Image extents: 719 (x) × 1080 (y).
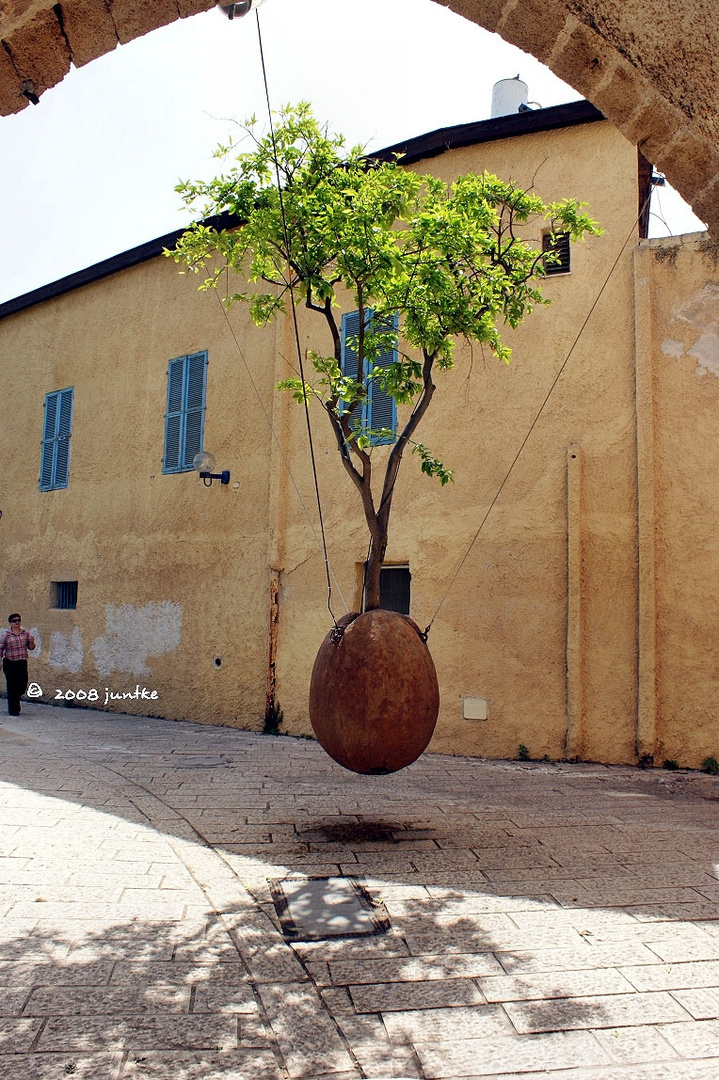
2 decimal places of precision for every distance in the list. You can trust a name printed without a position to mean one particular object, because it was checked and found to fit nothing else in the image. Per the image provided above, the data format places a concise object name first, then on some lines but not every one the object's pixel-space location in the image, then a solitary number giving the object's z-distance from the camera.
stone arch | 2.57
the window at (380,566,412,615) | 8.82
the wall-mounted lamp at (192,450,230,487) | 9.92
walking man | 10.59
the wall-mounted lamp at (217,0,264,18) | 2.88
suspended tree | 5.49
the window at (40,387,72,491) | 12.48
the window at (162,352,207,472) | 10.70
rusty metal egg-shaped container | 4.75
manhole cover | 3.49
